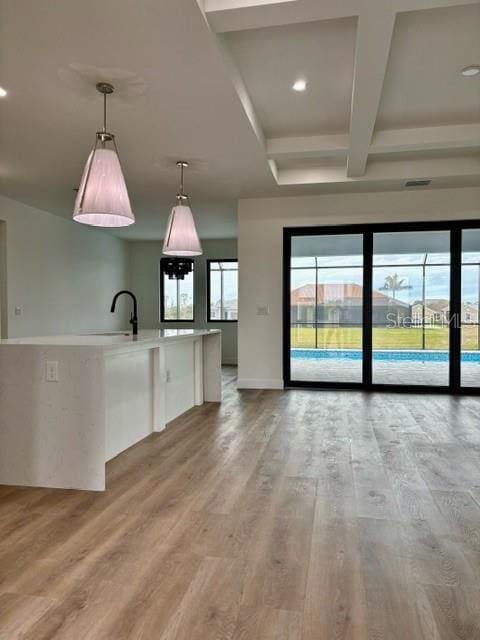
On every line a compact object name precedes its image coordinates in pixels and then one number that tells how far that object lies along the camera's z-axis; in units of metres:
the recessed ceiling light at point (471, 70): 3.29
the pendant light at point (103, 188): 2.76
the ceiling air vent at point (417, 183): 5.52
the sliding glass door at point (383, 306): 5.95
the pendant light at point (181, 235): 4.13
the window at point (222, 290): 9.76
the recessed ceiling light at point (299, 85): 3.51
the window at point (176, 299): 9.95
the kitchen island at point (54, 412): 2.62
